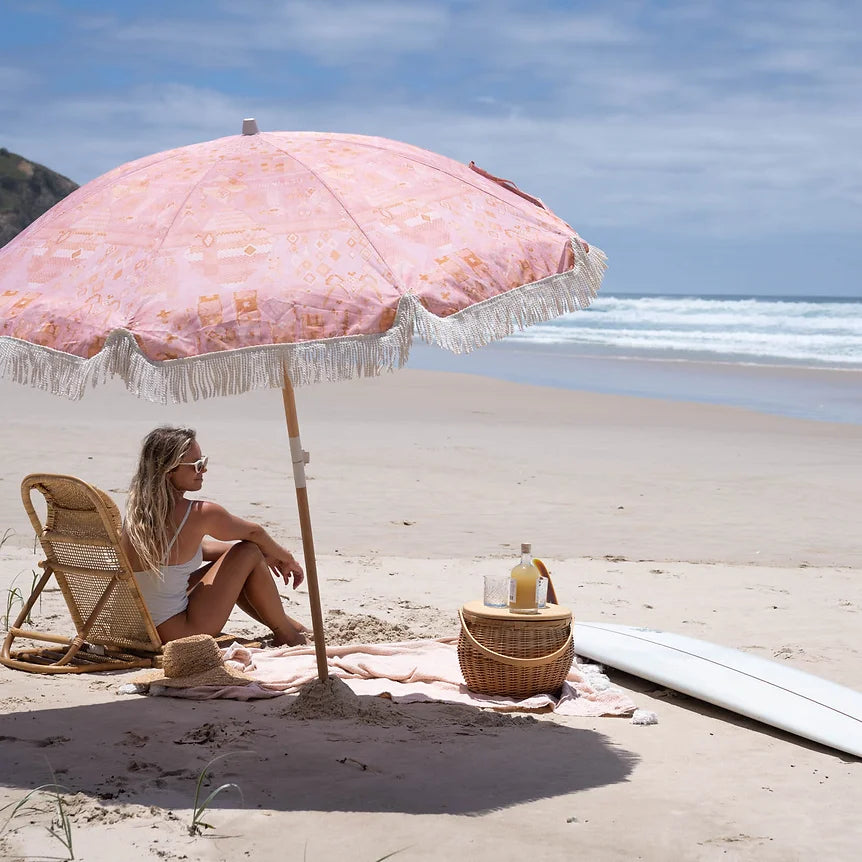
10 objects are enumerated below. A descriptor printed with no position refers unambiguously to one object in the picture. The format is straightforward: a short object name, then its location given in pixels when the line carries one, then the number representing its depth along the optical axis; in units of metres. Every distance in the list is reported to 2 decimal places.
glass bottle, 4.95
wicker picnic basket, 4.93
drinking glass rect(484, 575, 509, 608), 5.07
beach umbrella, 3.49
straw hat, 5.12
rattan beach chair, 5.13
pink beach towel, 4.97
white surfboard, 4.53
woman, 5.14
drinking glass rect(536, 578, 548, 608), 4.97
